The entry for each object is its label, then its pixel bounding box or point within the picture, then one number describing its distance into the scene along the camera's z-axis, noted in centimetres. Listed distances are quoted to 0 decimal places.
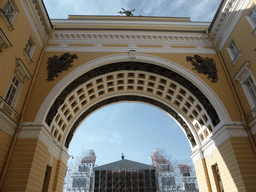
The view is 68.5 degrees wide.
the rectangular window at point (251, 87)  1197
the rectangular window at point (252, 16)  1174
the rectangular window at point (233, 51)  1312
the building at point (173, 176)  4344
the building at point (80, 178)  4020
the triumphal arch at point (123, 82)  1099
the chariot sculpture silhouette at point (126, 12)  2281
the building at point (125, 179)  4684
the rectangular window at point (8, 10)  1075
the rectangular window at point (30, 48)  1297
